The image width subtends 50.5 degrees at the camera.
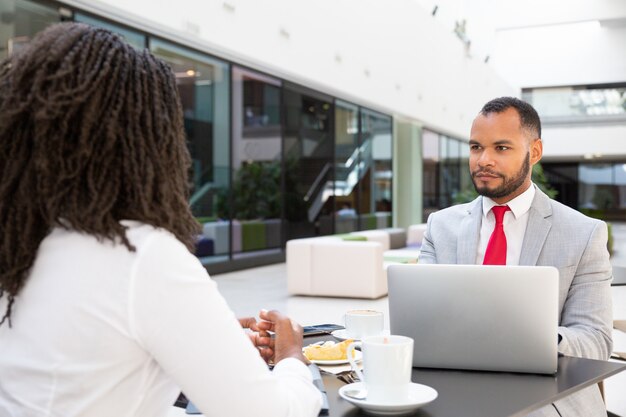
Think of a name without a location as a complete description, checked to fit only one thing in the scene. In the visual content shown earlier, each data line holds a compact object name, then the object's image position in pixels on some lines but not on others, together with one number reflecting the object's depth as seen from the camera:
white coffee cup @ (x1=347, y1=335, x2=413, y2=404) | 1.16
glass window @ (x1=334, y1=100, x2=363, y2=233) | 13.23
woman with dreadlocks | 0.92
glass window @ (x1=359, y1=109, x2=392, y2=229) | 14.47
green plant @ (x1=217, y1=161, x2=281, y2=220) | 9.79
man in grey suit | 1.83
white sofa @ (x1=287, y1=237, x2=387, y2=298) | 7.52
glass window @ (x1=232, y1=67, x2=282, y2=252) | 9.91
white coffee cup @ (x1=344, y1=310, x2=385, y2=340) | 1.77
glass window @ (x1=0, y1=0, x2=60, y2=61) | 6.00
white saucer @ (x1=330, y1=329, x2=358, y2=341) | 1.82
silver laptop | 1.41
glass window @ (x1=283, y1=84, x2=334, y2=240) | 11.43
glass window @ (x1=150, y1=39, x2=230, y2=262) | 8.69
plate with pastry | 1.55
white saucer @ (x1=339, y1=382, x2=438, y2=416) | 1.19
